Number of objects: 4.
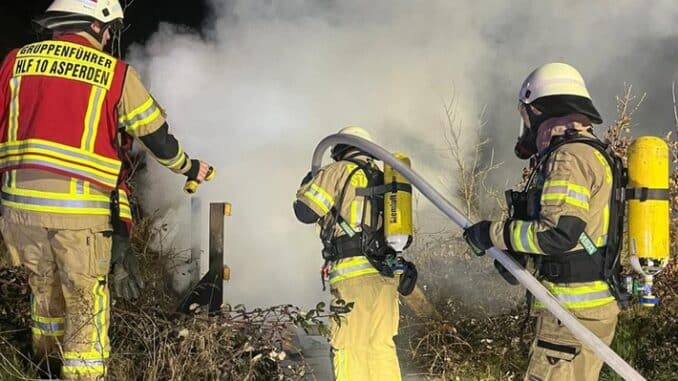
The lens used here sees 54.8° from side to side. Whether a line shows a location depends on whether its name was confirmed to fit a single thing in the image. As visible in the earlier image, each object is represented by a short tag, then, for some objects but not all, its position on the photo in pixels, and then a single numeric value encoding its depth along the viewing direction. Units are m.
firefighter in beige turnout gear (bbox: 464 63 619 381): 2.86
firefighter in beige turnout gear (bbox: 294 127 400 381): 3.95
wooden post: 5.16
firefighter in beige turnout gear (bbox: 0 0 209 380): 3.24
